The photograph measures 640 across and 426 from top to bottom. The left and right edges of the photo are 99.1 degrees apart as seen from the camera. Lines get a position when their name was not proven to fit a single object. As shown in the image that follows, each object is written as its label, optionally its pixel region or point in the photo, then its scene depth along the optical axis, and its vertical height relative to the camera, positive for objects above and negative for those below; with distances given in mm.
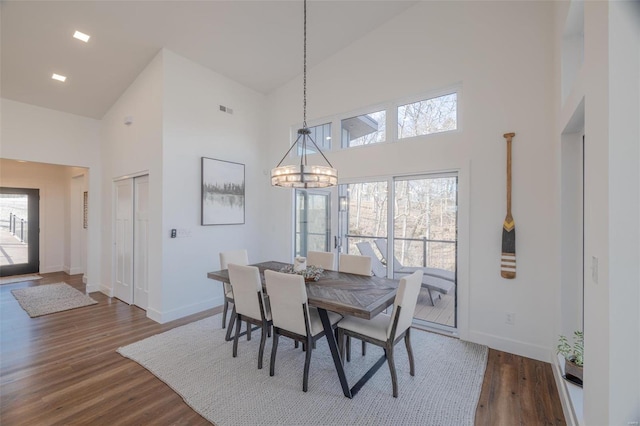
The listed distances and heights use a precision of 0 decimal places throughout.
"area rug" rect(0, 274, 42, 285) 5841 -1550
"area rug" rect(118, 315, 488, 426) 2064 -1545
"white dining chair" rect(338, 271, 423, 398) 2230 -1037
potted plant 2111 -1170
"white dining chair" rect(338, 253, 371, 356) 3346 -669
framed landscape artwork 4336 +305
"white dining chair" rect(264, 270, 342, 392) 2311 -902
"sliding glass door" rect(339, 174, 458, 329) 3543 -273
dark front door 6332 -518
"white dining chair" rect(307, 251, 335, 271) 3707 -670
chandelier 2730 +358
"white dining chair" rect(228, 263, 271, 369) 2641 -872
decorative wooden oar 2955 -302
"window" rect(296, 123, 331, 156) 4680 +1295
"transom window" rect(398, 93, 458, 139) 3477 +1276
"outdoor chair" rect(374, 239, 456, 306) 3549 -865
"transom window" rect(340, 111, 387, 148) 4074 +1286
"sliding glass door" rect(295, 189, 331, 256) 4688 -185
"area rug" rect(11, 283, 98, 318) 4281 -1562
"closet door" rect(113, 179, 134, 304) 4586 -548
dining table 2191 -752
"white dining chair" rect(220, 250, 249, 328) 3416 -689
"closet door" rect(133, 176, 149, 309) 4234 -512
